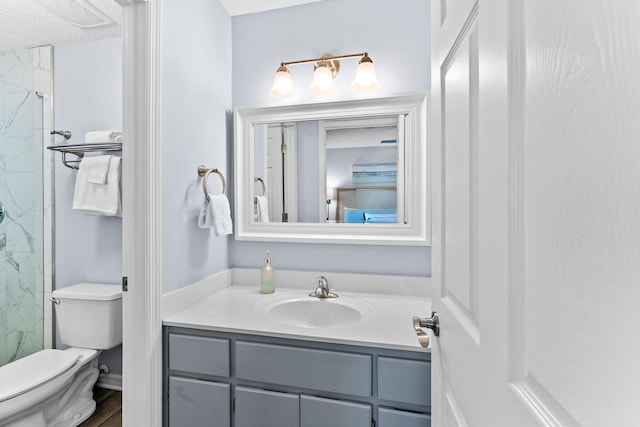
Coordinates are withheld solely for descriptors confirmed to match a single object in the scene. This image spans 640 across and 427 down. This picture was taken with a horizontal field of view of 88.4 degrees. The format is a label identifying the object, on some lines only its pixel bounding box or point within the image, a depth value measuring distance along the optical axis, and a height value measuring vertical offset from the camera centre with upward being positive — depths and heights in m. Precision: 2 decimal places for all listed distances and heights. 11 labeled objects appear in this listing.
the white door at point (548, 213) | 0.22 +0.00
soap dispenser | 1.67 -0.35
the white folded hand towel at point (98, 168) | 1.84 +0.25
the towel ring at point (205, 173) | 1.56 +0.18
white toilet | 1.60 -0.80
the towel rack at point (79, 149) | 1.85 +0.37
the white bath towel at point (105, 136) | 1.92 +0.44
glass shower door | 2.11 -0.07
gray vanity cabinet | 1.09 -0.61
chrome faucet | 1.59 -0.38
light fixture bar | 1.65 +0.79
